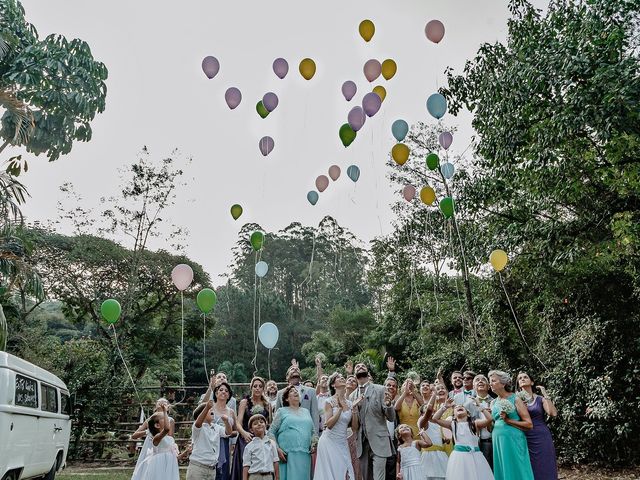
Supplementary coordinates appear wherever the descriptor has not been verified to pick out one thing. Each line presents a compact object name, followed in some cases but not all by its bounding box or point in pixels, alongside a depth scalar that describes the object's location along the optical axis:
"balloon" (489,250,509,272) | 7.92
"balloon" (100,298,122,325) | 7.25
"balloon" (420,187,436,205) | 8.95
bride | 4.90
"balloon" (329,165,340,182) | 8.70
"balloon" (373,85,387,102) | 7.76
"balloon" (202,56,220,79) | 7.57
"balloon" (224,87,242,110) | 7.88
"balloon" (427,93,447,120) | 7.84
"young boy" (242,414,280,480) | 4.63
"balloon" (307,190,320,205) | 8.78
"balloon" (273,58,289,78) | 7.82
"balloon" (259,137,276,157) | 8.05
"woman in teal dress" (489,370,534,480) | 4.74
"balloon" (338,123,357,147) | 7.74
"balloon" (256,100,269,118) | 8.08
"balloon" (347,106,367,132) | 7.79
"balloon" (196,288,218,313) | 7.50
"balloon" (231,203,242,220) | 8.61
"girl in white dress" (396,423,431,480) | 5.02
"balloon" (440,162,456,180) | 9.35
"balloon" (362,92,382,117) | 7.58
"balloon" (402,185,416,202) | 9.71
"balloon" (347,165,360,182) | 8.53
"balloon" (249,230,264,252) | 8.68
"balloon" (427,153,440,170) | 8.93
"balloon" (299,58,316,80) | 7.71
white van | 5.19
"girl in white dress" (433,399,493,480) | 4.75
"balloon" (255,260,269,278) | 8.84
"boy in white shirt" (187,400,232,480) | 4.68
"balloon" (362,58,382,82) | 7.50
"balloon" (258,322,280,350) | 7.41
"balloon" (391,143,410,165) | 7.95
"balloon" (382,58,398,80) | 7.57
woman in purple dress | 4.83
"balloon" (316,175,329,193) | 8.73
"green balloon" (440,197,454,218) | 8.52
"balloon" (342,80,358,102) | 8.14
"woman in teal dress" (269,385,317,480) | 5.02
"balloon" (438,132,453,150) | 8.54
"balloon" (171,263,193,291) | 7.60
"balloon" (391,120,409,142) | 8.16
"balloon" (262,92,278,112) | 7.99
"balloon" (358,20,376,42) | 7.14
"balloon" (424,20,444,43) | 7.08
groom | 5.22
